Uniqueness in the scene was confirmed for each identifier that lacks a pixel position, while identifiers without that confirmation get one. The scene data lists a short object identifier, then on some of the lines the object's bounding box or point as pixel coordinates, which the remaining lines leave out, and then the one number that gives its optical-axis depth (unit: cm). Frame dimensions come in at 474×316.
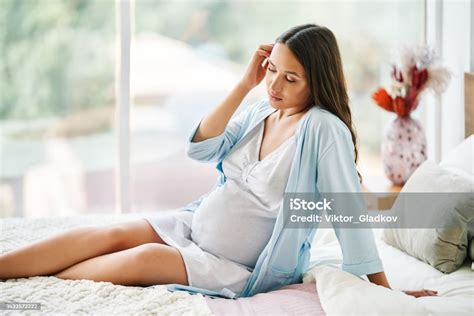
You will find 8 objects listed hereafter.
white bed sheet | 488
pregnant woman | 500
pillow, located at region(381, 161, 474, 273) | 515
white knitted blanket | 482
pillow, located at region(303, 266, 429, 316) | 481
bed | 483
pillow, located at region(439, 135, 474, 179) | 551
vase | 616
